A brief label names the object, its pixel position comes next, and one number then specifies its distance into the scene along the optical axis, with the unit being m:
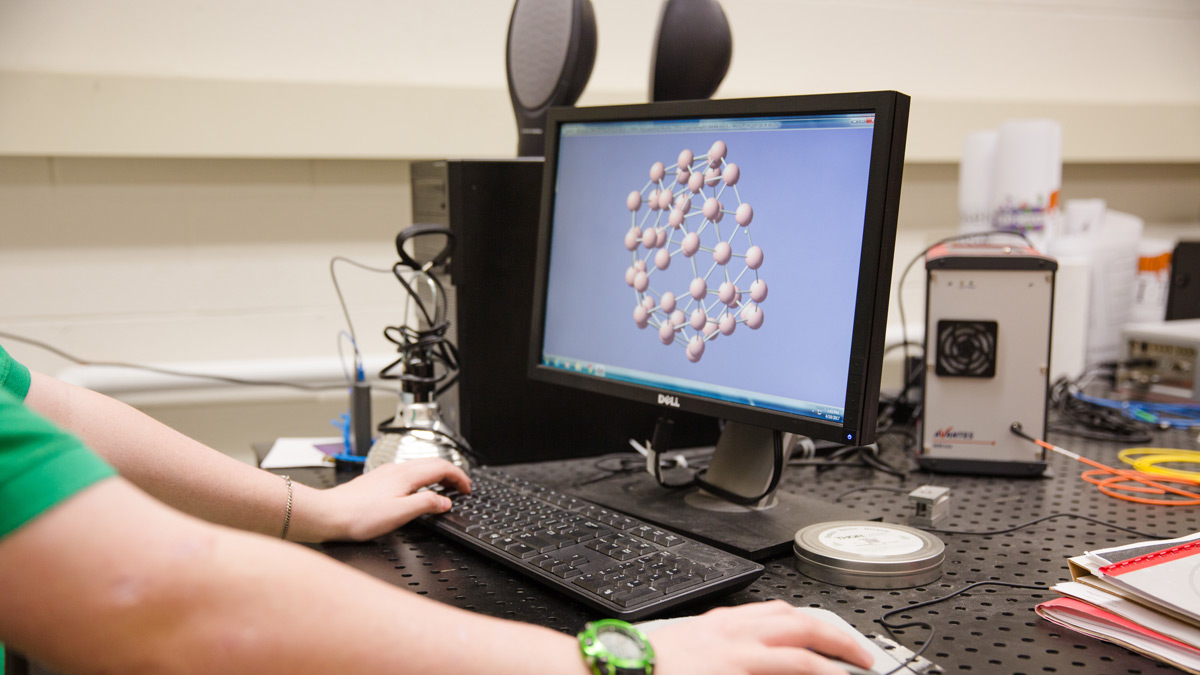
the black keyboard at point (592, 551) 0.67
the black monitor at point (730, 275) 0.76
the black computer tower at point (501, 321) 1.13
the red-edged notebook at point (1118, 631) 0.59
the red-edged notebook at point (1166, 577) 0.60
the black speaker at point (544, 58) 1.15
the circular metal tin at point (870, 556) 0.74
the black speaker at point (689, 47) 1.08
